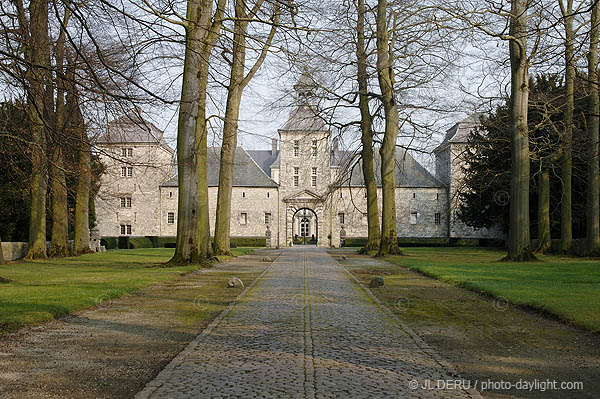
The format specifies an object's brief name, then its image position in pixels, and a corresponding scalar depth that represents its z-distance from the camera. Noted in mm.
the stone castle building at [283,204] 59594
